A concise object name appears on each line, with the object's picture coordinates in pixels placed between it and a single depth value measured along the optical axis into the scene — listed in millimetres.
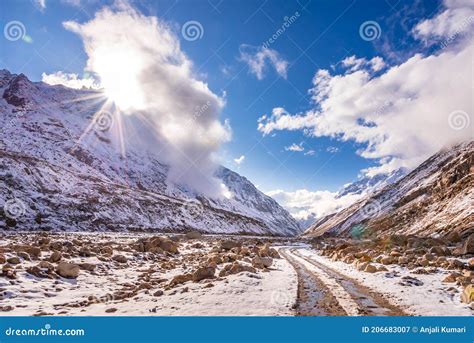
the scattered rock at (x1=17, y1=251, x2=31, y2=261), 20311
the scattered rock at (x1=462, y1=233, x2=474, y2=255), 28984
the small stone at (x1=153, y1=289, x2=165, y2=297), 14799
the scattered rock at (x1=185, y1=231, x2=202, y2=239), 72750
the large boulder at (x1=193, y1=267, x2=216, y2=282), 18222
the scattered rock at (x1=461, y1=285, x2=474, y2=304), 13135
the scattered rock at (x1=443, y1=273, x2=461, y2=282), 17405
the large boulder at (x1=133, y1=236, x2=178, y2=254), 32919
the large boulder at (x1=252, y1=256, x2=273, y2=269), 25570
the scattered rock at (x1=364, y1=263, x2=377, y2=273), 22781
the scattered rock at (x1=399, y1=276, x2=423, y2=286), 17516
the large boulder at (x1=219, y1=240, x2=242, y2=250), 43812
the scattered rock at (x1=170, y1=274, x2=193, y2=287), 17402
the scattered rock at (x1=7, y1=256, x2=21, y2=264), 18519
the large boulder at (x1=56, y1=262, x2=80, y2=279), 17906
